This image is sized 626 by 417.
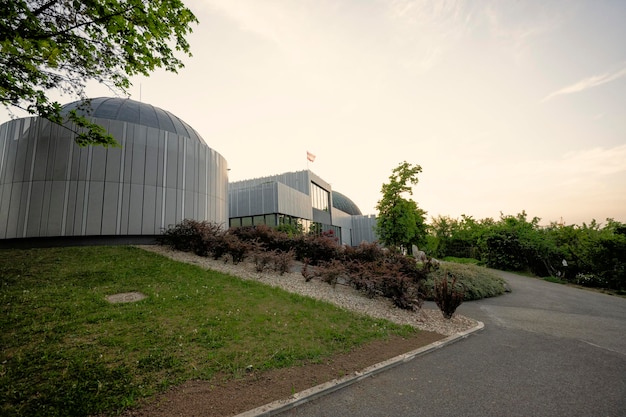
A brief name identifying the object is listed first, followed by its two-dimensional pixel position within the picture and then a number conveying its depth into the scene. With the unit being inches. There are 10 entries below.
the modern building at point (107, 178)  534.3
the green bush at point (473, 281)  477.4
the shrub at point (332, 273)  429.7
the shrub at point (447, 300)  332.2
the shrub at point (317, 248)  576.5
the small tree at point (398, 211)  876.6
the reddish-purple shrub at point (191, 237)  530.1
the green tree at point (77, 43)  259.6
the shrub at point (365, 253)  531.2
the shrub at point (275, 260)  463.8
